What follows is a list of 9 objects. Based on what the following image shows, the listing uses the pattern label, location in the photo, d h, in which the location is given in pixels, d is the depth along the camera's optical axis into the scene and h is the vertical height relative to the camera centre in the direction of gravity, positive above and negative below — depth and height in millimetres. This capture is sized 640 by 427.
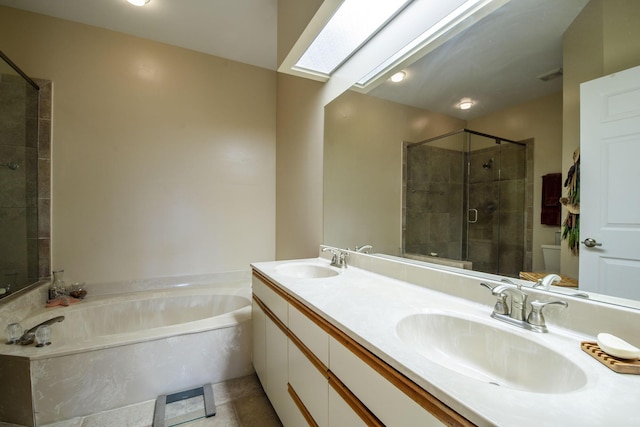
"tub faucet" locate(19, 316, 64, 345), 1502 -731
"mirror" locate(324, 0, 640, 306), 780 +468
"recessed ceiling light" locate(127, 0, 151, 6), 1865 +1483
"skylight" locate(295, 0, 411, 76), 1383 +1053
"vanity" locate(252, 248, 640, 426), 461 -341
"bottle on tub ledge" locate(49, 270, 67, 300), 2016 -595
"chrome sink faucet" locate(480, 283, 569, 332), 745 -287
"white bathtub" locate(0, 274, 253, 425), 1412 -896
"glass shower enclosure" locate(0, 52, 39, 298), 1830 +222
